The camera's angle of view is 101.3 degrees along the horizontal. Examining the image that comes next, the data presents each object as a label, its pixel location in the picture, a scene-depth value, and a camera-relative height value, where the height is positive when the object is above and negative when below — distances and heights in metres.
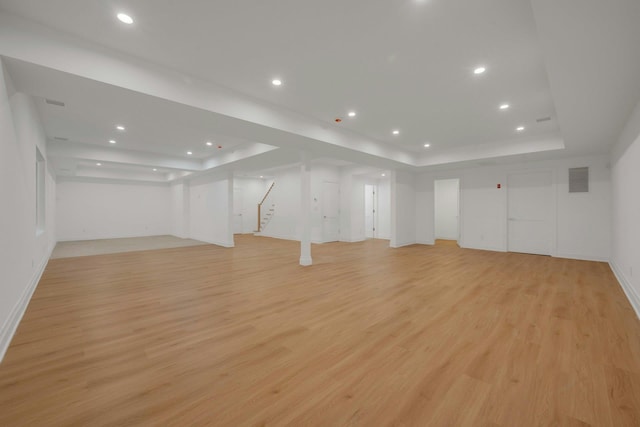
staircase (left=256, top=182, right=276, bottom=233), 12.30 +0.09
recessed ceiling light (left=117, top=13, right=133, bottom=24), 2.50 +1.89
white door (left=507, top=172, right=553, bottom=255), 7.46 +0.01
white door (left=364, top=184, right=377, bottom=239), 11.84 -0.02
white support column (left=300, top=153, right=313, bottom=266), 6.25 +0.07
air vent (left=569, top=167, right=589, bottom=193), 6.80 +0.85
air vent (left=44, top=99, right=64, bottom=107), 4.30 +1.85
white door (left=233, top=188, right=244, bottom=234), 13.81 +0.10
